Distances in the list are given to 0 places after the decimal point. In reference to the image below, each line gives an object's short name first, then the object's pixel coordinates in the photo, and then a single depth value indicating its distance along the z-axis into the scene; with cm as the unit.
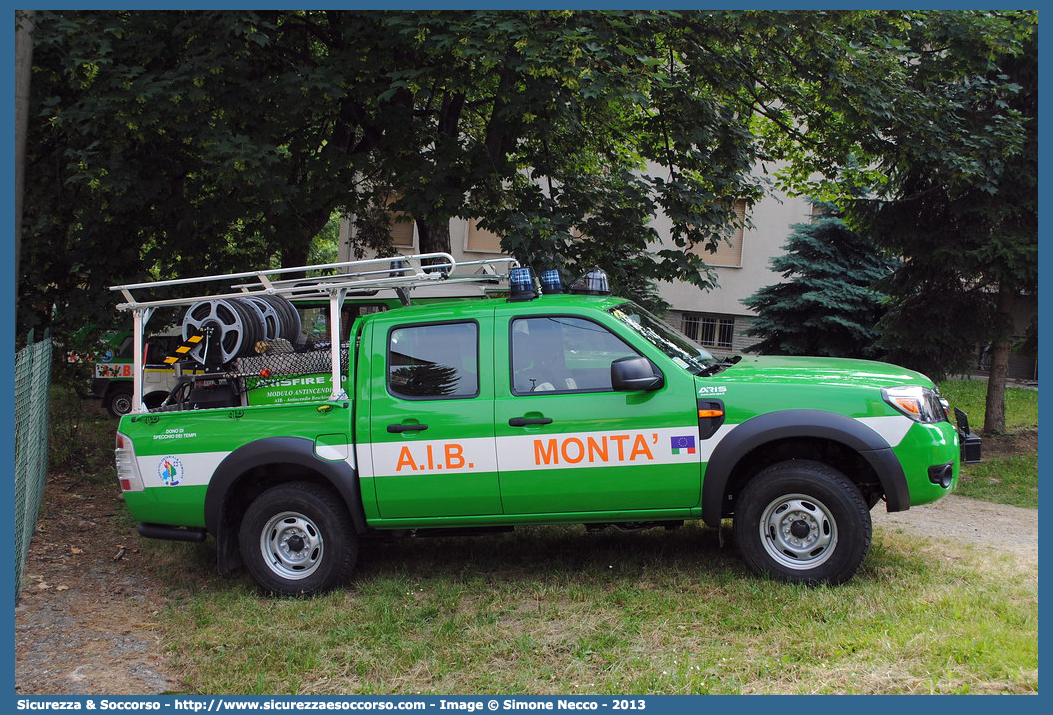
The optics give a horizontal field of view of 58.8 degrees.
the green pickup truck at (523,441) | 547
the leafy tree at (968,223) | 1031
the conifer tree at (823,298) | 1761
